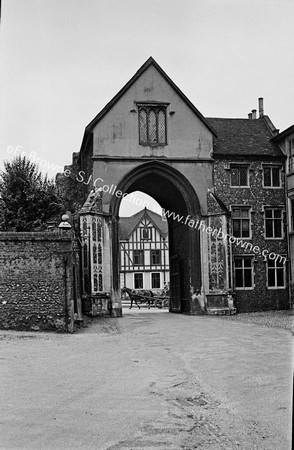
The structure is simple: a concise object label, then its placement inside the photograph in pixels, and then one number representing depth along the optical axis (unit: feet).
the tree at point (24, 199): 90.17
